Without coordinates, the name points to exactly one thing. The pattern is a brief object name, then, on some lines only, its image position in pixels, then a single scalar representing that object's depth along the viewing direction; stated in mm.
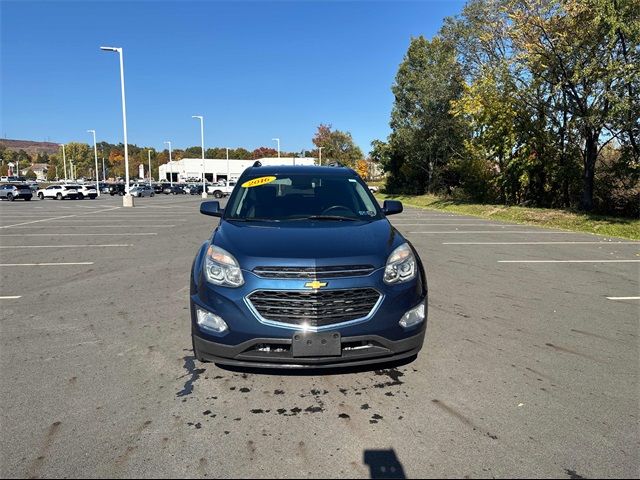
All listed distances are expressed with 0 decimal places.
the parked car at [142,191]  54875
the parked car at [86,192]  46812
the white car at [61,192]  46125
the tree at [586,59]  15156
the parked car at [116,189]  61838
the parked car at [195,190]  69238
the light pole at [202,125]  52781
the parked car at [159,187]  70375
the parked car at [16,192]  43625
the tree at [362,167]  72000
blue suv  3264
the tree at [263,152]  129138
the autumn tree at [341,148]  78500
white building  105812
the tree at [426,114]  32312
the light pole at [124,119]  29581
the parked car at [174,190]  68750
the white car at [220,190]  47938
